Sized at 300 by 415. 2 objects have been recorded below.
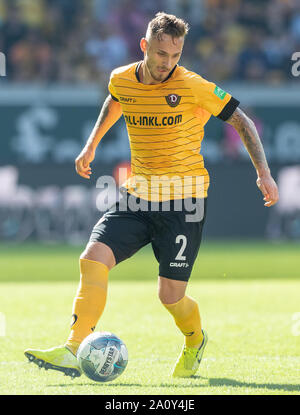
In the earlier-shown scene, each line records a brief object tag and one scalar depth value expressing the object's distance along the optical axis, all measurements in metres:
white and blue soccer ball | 10.93
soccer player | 11.60
